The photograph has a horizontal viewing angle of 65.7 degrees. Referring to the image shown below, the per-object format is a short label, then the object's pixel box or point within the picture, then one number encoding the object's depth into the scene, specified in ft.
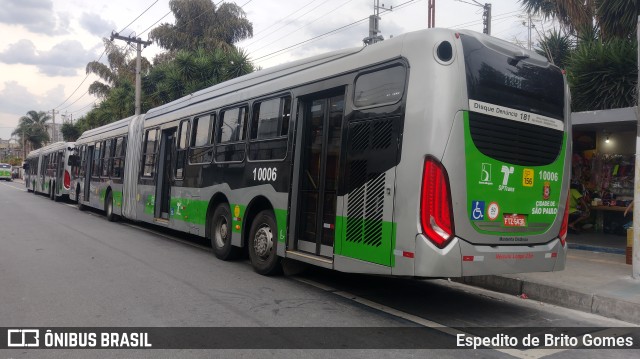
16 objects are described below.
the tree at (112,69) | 132.16
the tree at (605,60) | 37.52
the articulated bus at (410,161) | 16.99
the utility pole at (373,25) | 55.75
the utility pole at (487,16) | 63.87
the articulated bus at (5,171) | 202.67
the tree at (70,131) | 171.53
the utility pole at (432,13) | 63.93
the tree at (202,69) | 75.15
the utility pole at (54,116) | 218.48
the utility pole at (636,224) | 24.73
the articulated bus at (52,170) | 74.23
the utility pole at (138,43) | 87.04
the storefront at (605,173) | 39.68
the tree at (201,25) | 116.37
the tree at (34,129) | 261.85
